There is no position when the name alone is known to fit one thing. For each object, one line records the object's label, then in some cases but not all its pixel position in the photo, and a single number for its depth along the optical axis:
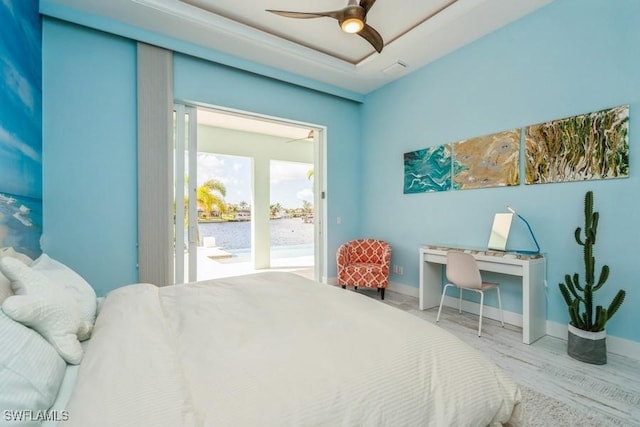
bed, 0.78
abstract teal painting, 3.50
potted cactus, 2.12
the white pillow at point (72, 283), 1.38
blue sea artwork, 1.85
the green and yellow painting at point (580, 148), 2.27
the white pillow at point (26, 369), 0.72
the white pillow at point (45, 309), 0.96
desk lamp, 2.73
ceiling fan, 2.13
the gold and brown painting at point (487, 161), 2.90
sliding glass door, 3.19
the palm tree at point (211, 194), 6.88
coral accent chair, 3.74
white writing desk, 2.47
